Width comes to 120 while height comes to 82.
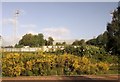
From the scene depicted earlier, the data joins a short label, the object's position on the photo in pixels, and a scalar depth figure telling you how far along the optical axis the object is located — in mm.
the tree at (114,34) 10888
